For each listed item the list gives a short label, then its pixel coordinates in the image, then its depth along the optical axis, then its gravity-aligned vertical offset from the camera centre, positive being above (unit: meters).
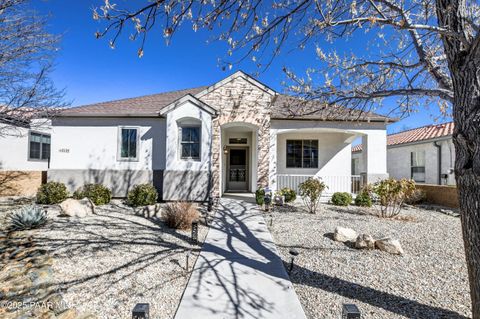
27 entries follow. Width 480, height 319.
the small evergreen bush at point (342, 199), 10.83 -1.40
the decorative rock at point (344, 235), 6.11 -1.73
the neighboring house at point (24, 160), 12.91 +0.26
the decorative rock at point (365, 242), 5.54 -1.74
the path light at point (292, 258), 4.22 -1.70
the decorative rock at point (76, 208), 8.05 -1.49
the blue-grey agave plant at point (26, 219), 6.57 -1.54
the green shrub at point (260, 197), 10.27 -1.29
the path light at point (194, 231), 5.68 -1.55
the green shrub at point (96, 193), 10.36 -1.27
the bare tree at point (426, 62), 2.54 +1.76
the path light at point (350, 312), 2.41 -1.48
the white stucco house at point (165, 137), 11.67 +1.49
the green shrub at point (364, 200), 10.73 -1.41
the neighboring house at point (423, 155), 13.76 +0.95
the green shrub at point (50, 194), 10.24 -1.28
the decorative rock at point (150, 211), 8.62 -1.65
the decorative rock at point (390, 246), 5.31 -1.75
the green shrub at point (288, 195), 11.10 -1.28
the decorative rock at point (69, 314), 3.18 -2.03
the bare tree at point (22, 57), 6.74 +3.18
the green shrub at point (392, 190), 8.57 -0.79
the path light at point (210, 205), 9.22 -1.52
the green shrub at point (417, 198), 11.96 -1.45
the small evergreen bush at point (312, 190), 9.27 -0.87
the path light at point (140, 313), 2.44 -1.52
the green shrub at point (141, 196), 10.09 -1.30
